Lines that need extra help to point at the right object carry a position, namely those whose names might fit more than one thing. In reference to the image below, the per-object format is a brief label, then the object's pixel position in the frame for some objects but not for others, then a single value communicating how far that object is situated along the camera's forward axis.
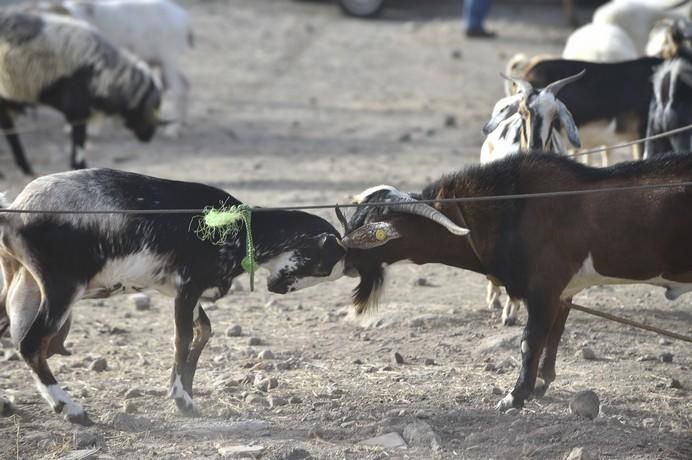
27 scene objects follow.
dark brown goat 10.75
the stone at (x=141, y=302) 15.23
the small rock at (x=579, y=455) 9.65
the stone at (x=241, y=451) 9.95
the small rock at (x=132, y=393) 11.67
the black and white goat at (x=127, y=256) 10.75
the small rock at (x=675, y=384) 11.92
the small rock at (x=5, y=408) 11.11
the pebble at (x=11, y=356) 12.95
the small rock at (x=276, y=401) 11.41
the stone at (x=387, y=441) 10.20
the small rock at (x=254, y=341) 13.50
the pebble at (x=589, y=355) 12.92
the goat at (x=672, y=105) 16.56
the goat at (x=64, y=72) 22.64
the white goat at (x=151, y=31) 27.28
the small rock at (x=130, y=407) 11.18
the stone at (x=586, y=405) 10.86
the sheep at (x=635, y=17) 25.80
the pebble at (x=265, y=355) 12.82
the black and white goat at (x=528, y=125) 13.81
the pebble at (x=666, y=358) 12.79
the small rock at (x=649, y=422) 10.75
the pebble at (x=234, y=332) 13.90
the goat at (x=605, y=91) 17.12
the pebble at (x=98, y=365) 12.66
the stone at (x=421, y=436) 10.20
